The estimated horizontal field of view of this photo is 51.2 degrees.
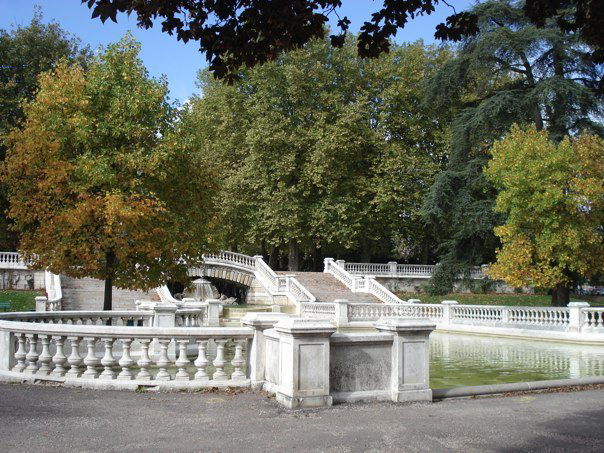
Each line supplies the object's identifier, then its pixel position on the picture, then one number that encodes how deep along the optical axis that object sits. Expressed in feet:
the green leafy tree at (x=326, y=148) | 128.36
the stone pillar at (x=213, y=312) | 86.18
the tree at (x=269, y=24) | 19.08
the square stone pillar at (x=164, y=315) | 46.68
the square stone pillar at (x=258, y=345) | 29.99
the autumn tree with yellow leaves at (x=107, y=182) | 57.00
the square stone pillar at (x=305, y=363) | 26.09
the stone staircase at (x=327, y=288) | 115.96
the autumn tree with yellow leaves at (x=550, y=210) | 79.25
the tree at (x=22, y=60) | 120.16
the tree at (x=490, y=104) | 103.91
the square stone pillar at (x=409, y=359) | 28.32
